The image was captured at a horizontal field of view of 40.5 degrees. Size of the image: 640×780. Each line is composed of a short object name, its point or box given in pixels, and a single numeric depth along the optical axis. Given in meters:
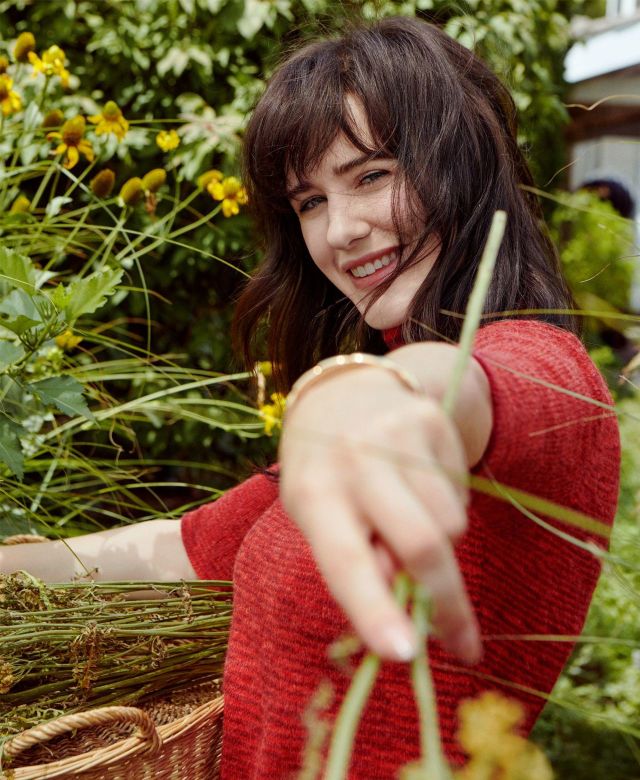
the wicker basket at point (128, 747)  0.76
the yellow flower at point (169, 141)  1.55
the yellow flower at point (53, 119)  1.44
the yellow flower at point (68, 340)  1.35
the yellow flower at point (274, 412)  1.42
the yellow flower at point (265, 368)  1.57
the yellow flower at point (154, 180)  1.38
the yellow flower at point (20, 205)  1.36
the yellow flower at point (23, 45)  1.47
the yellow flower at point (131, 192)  1.33
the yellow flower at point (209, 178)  1.51
